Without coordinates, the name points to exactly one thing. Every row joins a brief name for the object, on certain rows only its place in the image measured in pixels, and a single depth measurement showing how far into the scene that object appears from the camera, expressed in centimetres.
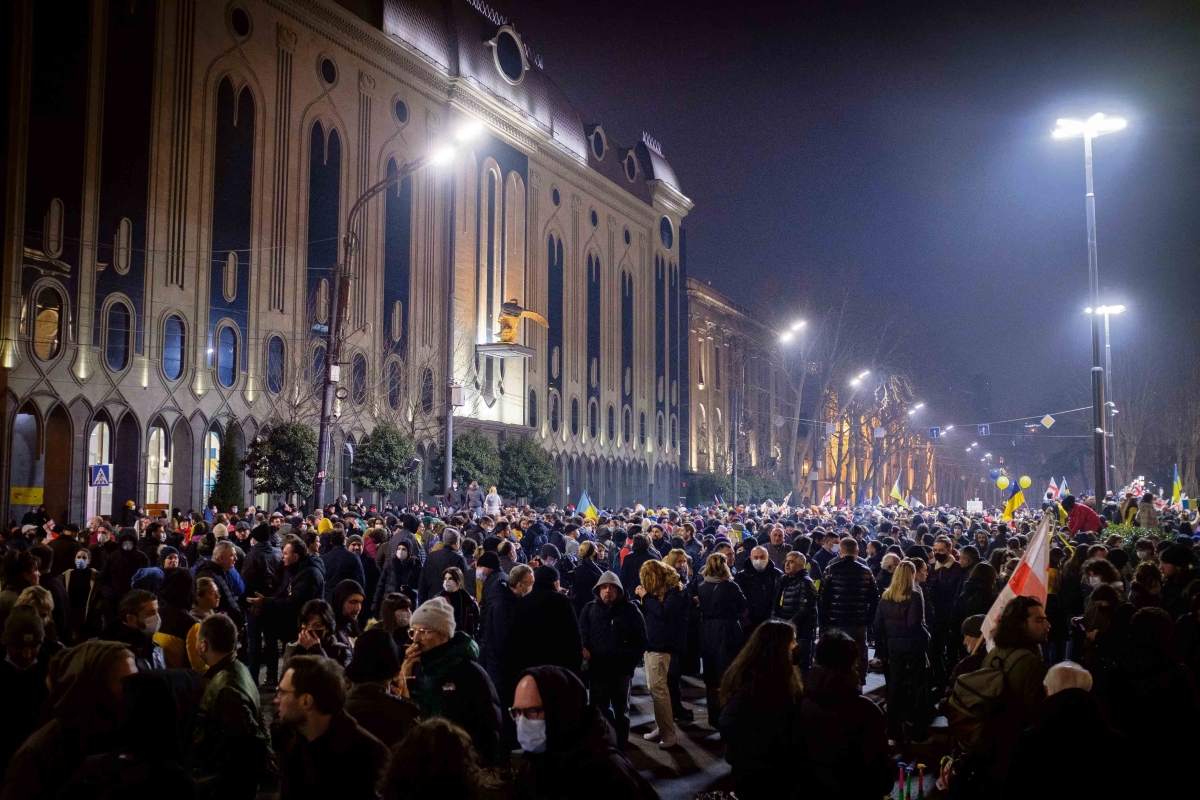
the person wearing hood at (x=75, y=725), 463
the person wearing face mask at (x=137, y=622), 663
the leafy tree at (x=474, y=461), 4084
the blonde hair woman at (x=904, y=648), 1034
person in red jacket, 2089
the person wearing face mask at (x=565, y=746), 388
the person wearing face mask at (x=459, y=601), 947
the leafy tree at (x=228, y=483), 3016
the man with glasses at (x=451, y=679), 590
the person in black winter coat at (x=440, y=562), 1263
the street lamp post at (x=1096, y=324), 2536
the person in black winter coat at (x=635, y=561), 1352
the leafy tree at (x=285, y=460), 3164
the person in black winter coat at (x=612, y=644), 942
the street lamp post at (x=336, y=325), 2083
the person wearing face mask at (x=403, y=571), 1363
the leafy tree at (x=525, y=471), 4462
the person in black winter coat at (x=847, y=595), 1137
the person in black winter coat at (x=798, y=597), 1116
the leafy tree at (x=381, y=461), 3541
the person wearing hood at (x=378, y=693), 539
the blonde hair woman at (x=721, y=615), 1055
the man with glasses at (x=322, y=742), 446
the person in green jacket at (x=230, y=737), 506
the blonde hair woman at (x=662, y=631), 1018
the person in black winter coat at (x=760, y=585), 1201
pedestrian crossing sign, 2167
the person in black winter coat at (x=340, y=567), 1288
